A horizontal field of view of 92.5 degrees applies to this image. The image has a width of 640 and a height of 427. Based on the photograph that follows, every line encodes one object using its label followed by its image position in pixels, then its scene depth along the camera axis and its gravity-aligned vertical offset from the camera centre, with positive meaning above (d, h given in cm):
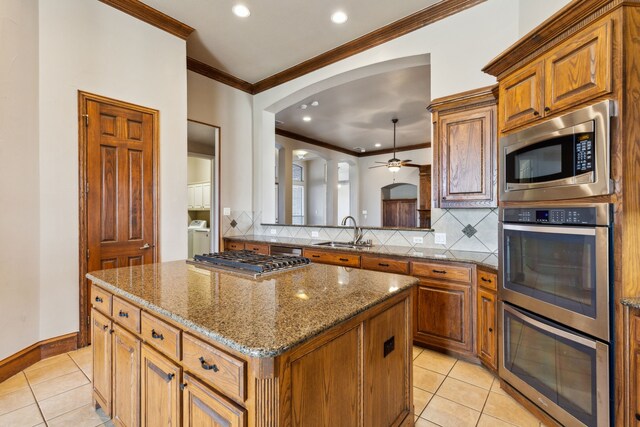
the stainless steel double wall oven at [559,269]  147 -32
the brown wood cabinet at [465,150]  256 +56
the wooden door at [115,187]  278 +28
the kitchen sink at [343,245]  352 -38
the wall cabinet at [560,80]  148 +74
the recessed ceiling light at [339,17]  316 +207
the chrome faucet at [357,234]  367 -25
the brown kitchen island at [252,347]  95 -51
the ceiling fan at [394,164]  689 +112
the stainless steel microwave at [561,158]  147 +30
